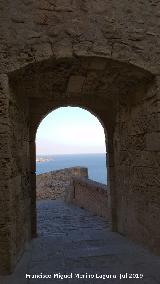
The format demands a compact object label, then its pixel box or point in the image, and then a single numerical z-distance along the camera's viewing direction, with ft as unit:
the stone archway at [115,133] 10.18
